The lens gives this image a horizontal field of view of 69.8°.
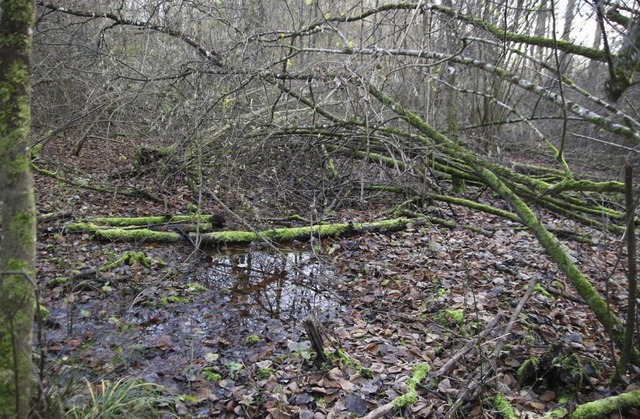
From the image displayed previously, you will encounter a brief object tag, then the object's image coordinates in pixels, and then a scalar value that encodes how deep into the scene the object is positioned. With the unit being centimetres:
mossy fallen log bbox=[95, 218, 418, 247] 591
